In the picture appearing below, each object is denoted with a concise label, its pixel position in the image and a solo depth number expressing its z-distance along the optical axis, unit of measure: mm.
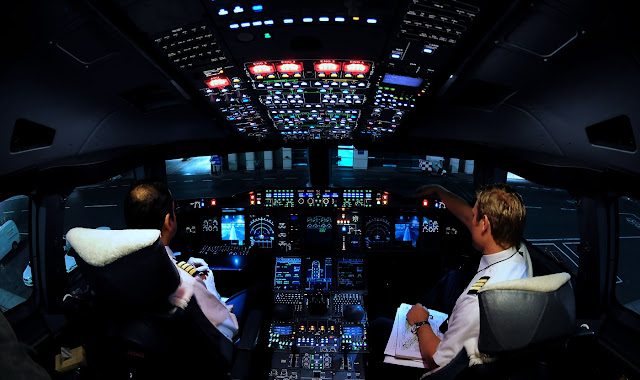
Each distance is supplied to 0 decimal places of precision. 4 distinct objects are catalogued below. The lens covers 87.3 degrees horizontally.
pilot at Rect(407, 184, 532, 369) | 1709
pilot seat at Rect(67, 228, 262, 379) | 1258
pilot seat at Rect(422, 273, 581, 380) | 1019
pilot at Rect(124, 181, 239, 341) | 1798
